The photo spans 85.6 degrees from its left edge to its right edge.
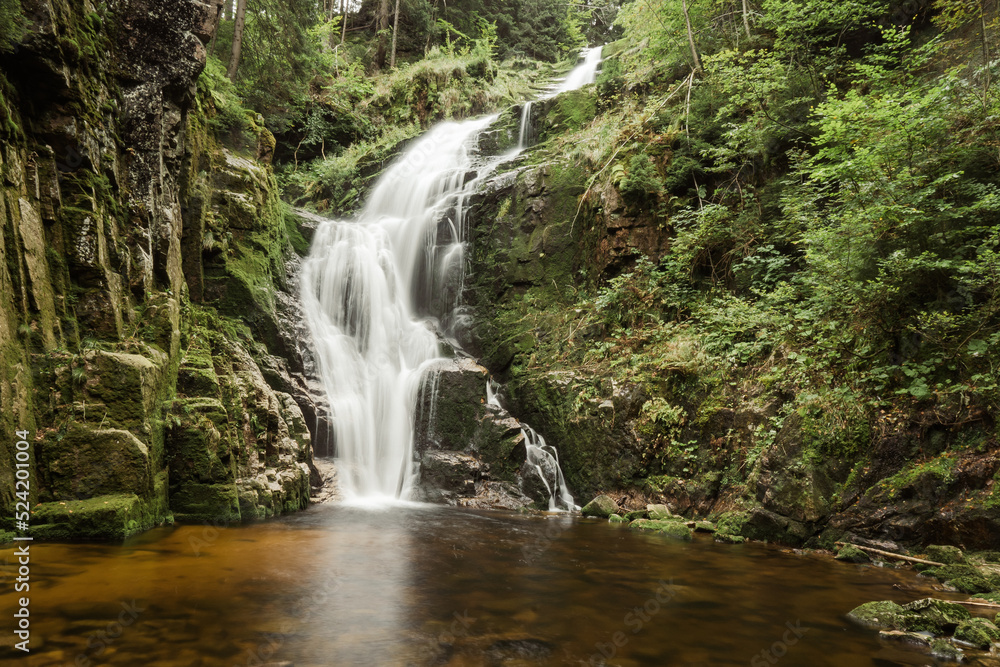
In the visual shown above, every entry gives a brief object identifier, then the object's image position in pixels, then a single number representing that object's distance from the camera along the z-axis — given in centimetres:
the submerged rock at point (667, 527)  710
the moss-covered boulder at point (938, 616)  374
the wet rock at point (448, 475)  975
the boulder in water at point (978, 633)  350
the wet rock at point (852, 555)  580
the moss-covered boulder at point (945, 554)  517
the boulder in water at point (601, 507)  870
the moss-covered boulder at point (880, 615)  390
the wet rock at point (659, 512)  809
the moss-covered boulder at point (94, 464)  536
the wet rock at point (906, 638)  363
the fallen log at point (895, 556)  531
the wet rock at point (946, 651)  341
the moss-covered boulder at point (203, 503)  648
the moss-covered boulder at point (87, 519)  516
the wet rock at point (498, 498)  952
